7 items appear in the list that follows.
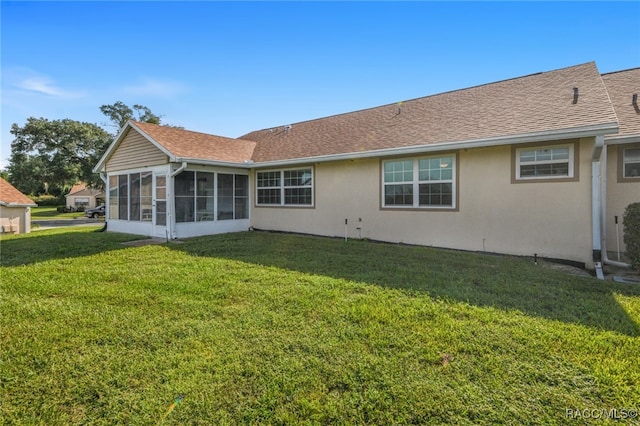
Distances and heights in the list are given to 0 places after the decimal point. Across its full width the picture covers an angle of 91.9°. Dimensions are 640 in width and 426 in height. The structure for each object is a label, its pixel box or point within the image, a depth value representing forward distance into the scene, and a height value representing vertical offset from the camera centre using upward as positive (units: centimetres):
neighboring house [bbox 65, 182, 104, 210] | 4516 +166
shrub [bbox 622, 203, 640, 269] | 556 -46
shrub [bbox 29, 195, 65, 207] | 4830 +131
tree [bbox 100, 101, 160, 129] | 3603 +1140
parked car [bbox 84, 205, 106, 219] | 3119 -28
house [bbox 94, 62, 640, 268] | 686 +106
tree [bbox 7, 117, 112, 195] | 3281 +659
